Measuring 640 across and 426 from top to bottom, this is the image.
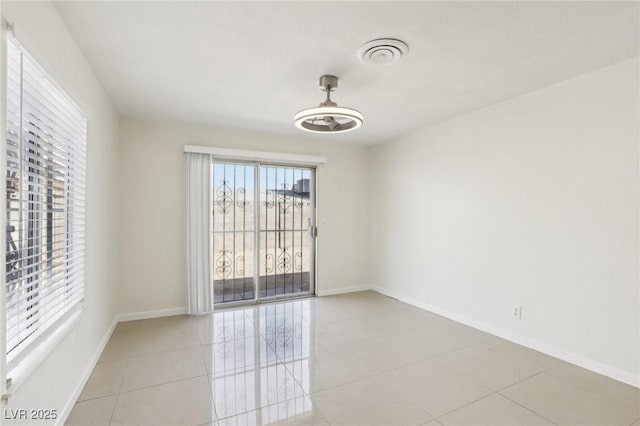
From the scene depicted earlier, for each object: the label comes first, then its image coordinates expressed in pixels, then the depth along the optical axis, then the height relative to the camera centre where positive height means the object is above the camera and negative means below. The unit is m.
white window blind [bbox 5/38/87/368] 1.40 +0.05
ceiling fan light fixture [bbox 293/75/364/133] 2.41 +0.82
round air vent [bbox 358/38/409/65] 2.13 +1.16
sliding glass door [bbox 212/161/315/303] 4.38 -0.25
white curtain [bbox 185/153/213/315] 4.02 -0.25
